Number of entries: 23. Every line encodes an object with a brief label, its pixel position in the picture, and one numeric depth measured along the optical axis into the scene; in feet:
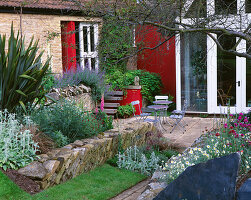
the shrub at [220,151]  14.23
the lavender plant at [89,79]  32.65
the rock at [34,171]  14.64
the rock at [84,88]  32.29
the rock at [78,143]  18.56
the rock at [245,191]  10.44
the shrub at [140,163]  19.49
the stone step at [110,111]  36.21
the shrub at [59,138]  18.34
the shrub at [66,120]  18.80
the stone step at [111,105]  36.81
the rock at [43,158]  15.72
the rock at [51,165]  15.20
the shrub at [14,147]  14.74
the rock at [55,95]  25.62
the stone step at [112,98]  37.24
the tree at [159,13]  16.92
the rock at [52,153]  16.53
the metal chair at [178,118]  30.36
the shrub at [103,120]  24.14
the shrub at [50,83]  28.92
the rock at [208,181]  10.89
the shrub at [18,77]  18.74
